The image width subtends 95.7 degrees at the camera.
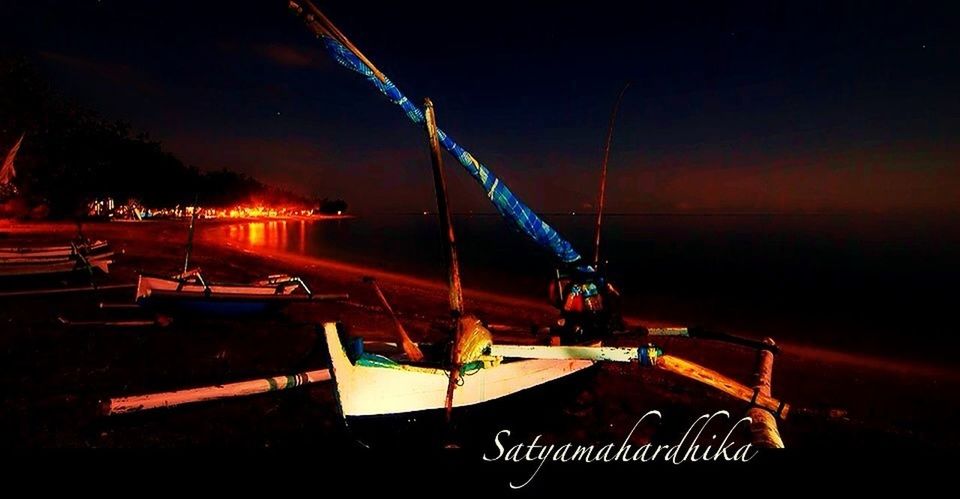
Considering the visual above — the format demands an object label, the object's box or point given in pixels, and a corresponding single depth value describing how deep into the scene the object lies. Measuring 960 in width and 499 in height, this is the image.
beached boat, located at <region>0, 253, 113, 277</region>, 15.00
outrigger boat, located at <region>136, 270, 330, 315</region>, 11.44
